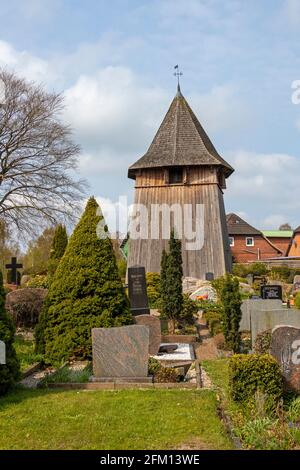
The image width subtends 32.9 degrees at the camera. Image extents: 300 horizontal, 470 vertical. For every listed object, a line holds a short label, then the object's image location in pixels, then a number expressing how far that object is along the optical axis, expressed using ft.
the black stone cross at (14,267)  88.48
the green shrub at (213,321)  49.55
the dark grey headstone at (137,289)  56.49
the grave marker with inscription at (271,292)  57.00
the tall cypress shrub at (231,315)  40.42
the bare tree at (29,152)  100.48
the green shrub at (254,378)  23.15
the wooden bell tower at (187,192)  91.45
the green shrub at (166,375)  28.73
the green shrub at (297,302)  62.83
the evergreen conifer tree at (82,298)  34.94
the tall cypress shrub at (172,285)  54.80
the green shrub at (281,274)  114.52
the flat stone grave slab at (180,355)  36.78
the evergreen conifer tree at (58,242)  104.45
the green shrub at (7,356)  24.73
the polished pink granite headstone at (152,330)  38.70
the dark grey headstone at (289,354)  25.71
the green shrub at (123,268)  116.44
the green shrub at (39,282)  87.47
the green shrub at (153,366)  29.73
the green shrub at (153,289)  74.59
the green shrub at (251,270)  118.52
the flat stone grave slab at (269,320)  36.01
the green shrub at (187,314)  56.08
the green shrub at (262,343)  32.32
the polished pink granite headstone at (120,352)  28.58
